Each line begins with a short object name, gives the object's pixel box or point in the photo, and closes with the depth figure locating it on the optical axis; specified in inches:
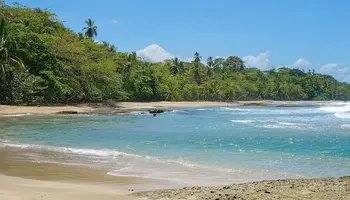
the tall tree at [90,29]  3678.6
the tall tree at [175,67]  4394.7
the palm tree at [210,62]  5536.4
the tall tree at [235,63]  6151.6
